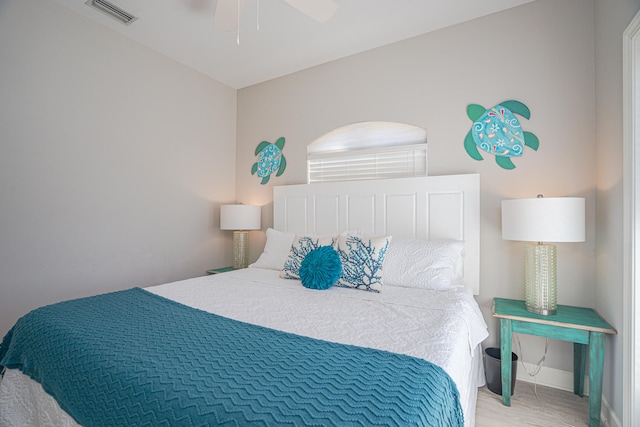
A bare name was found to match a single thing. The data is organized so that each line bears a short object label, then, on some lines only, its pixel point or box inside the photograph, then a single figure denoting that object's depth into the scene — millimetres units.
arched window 2673
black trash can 2016
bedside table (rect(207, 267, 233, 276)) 3287
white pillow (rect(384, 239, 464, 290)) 2043
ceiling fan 1836
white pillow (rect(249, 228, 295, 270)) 2678
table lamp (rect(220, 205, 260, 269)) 3219
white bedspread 1196
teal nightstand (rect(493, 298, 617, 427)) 1658
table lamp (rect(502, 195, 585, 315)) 1779
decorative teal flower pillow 1993
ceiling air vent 2246
